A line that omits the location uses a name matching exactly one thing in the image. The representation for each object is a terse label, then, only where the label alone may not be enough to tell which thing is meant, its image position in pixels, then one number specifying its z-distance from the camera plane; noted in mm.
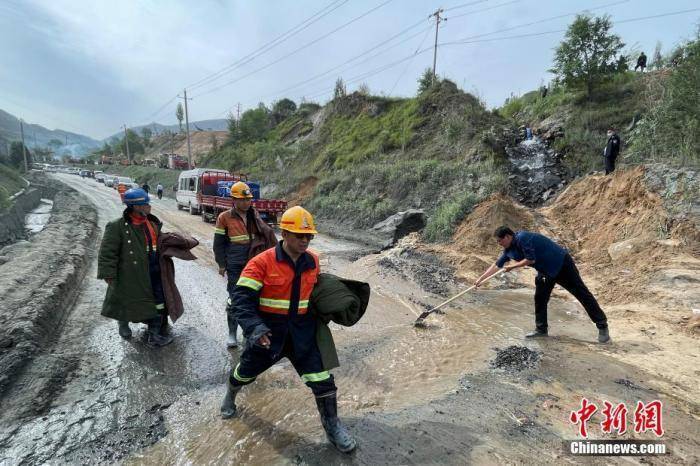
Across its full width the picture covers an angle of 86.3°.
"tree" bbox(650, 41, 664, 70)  17536
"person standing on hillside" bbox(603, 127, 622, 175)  10625
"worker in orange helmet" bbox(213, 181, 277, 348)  4383
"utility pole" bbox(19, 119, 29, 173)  52522
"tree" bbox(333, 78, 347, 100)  32250
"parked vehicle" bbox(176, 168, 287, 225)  14750
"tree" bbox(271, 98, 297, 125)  44062
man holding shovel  4836
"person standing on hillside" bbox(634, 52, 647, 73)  17341
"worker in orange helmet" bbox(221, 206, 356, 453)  2586
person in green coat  4246
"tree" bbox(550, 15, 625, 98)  15461
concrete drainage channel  4098
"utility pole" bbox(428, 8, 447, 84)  25862
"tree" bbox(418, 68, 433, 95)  27219
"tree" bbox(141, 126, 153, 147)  91500
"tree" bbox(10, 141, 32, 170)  54938
